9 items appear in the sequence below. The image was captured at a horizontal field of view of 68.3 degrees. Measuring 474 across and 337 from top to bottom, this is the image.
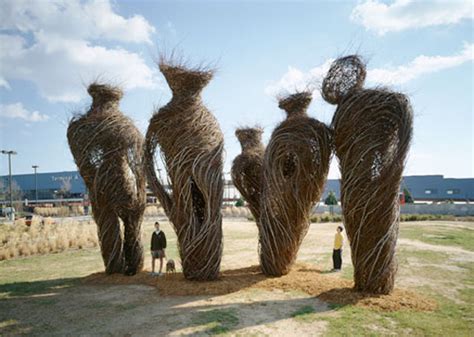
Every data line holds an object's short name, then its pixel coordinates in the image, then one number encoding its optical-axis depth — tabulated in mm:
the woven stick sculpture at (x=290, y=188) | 8211
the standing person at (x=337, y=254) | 9633
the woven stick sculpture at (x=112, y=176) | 8828
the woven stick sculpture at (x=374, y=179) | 6617
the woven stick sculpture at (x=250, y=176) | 10117
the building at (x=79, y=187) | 52209
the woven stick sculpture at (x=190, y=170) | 7875
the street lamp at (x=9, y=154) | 30395
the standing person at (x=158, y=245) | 9008
